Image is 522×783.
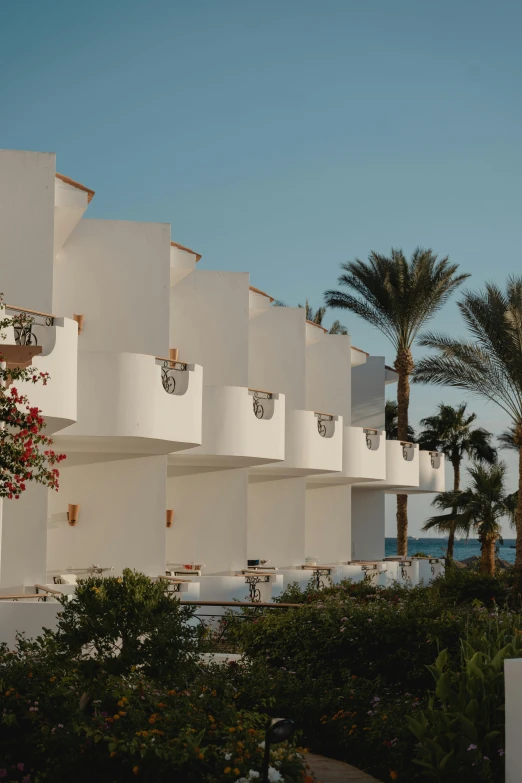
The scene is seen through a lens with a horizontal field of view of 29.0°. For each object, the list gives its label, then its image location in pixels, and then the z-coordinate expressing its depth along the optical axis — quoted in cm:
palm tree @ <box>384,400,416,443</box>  4406
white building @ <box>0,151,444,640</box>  1711
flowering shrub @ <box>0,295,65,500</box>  1099
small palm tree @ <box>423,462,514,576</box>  3173
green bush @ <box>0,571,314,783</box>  742
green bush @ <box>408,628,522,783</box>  757
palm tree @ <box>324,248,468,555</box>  3272
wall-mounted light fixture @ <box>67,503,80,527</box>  1981
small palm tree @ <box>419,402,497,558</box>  4169
